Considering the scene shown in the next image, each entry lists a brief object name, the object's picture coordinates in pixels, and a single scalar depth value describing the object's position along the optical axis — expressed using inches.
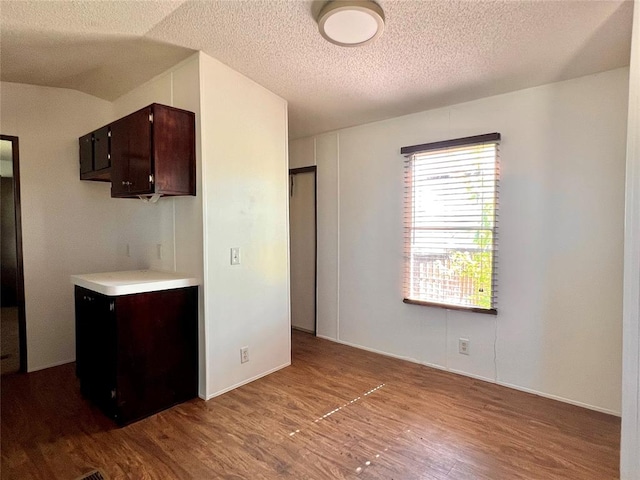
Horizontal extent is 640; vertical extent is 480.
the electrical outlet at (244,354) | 111.0
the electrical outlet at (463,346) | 117.5
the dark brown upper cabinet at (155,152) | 93.6
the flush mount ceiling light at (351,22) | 69.5
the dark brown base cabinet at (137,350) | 87.7
